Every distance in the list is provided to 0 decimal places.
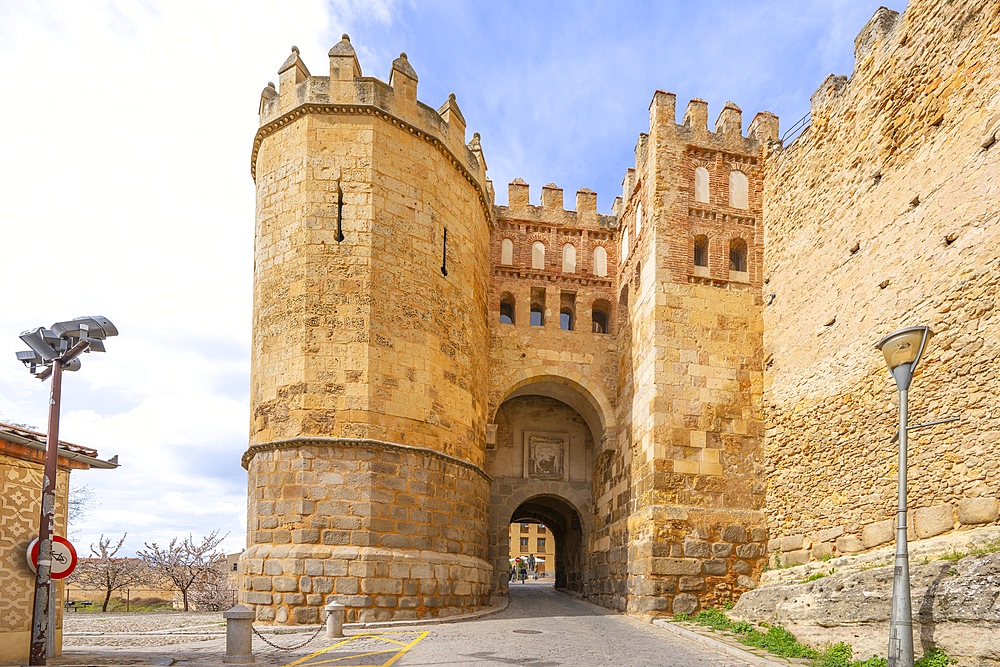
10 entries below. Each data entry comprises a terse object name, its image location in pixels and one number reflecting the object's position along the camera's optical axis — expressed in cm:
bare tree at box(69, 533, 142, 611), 2647
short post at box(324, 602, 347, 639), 1144
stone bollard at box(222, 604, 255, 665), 923
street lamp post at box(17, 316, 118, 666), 791
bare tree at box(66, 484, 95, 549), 2966
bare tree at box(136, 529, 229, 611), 2656
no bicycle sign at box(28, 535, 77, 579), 834
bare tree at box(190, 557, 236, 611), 2525
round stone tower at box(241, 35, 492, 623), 1327
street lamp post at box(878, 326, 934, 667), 716
